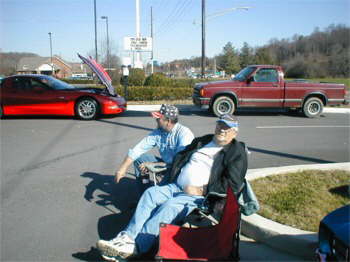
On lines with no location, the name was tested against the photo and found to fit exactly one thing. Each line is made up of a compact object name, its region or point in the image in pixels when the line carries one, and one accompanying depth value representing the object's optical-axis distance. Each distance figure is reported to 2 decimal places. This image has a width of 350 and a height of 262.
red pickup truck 12.41
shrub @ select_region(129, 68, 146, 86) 21.59
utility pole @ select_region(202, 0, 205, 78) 22.18
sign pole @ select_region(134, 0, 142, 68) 19.23
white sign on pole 18.34
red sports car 11.12
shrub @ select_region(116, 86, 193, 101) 17.11
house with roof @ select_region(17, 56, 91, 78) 75.88
